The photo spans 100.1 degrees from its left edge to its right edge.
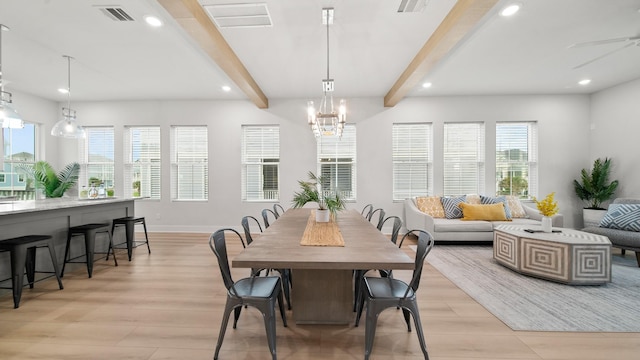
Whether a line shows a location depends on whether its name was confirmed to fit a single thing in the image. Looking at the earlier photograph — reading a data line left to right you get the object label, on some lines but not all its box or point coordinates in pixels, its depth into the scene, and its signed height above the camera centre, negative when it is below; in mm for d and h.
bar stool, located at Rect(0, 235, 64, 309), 2479 -706
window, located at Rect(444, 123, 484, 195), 5691 +513
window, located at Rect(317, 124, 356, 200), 5789 +441
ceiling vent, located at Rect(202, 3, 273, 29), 2605 +1667
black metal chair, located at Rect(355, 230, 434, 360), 1669 -773
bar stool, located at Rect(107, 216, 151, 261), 3951 -711
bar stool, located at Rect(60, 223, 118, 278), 3270 -752
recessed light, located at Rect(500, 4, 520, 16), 2601 +1667
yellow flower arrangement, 3333 -371
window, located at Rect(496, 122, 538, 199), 5633 +420
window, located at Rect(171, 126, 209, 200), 5891 +345
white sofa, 4668 -886
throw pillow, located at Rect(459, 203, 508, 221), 4809 -617
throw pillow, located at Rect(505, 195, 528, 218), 5086 -574
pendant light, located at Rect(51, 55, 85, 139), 3820 +726
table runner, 1959 -466
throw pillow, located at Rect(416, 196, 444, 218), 5207 -532
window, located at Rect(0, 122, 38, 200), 5117 +400
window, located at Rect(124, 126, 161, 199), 5906 +392
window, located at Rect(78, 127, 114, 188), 5945 +511
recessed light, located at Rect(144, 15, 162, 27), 2821 +1699
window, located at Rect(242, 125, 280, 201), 5852 +361
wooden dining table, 1549 -479
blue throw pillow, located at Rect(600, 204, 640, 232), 3702 -573
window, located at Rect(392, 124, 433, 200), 5750 +391
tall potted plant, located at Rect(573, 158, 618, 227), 4934 -213
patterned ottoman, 2902 -881
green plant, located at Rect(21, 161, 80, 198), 5289 -1
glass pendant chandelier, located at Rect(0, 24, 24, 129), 3097 +744
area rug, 2205 -1187
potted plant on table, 2768 -227
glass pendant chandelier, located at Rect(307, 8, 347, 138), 2756 +728
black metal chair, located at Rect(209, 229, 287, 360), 1679 -771
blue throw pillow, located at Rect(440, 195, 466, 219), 5090 -554
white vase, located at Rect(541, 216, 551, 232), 3372 -582
